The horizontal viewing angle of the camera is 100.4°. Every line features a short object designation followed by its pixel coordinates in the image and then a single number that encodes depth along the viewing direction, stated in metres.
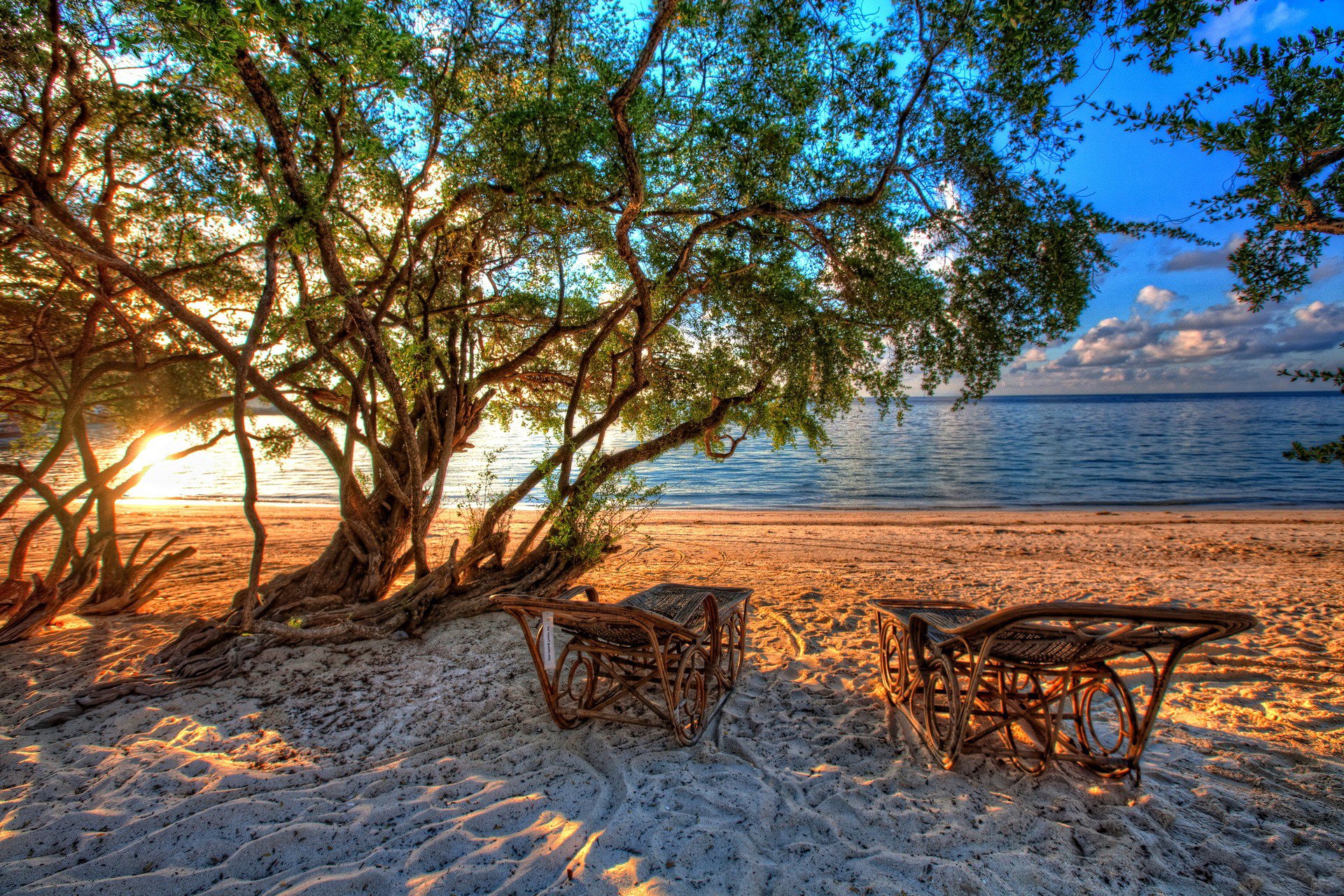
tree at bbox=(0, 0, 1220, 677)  4.00
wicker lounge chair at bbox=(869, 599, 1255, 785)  2.67
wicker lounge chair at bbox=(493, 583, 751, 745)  3.35
